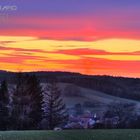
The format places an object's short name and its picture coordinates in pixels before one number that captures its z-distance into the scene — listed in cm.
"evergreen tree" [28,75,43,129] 10456
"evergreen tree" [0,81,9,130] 9594
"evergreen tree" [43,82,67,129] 11604
